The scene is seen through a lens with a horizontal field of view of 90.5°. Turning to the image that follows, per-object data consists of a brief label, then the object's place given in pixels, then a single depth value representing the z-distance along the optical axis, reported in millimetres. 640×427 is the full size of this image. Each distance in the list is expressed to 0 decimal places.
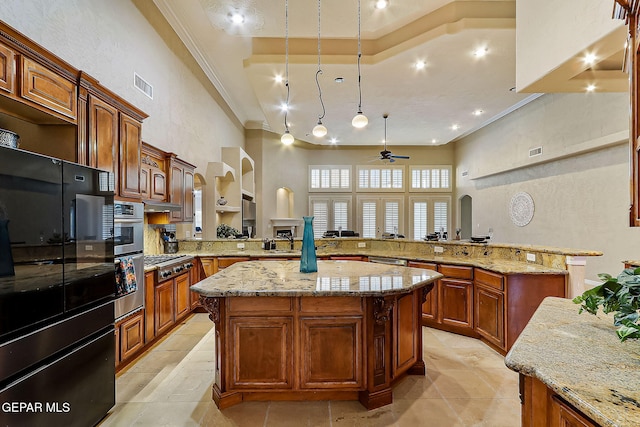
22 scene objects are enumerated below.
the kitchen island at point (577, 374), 875
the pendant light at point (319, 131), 4336
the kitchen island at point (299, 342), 2355
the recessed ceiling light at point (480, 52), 4496
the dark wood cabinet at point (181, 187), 4254
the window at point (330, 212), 10797
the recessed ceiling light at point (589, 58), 2480
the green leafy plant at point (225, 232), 6010
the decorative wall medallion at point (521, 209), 6668
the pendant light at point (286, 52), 4242
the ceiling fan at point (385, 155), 7793
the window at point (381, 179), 10914
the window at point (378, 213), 10938
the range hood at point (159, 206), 3559
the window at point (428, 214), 10867
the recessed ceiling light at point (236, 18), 4074
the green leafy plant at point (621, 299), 1079
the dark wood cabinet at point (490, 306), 3316
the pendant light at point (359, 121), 3913
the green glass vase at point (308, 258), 2859
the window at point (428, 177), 10891
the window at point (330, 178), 10828
